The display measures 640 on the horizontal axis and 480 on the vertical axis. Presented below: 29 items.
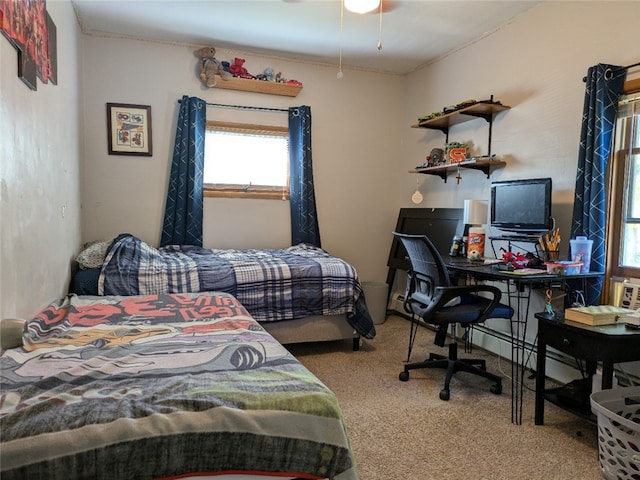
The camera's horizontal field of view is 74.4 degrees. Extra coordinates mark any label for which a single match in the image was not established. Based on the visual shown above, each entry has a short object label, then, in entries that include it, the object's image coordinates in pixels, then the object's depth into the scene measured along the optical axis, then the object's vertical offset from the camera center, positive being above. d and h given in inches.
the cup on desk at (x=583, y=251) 94.4 -7.5
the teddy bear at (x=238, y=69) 155.8 +52.6
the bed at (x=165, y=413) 38.1 -20.4
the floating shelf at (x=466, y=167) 129.0 +16.2
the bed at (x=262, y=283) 111.2 -19.8
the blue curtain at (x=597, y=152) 93.9 +14.9
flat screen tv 105.0 +3.0
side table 73.5 -23.0
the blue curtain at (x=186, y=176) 150.3 +12.0
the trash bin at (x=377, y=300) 163.6 -33.6
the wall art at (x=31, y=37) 60.4 +28.3
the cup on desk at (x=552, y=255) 101.3 -9.0
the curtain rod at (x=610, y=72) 93.4 +32.6
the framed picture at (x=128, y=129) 147.2 +28.1
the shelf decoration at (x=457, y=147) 128.2 +23.2
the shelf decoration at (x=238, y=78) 151.7 +49.2
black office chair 97.4 -21.7
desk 87.4 -13.0
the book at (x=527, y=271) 90.1 -11.9
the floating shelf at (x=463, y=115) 127.0 +32.8
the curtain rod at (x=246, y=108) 157.9 +39.7
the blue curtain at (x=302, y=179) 165.0 +13.0
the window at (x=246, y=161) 160.1 +19.6
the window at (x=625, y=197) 95.3 +5.0
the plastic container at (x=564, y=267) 92.7 -11.0
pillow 111.9 -13.2
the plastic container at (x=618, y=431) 62.9 -32.8
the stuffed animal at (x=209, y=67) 150.9 +51.5
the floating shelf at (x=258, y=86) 154.3 +46.9
